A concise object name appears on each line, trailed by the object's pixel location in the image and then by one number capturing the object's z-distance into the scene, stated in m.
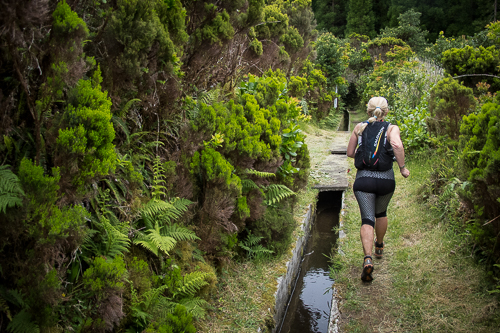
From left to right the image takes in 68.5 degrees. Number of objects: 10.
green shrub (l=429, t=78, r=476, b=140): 6.34
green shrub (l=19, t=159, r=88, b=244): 1.86
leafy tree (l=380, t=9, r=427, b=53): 29.34
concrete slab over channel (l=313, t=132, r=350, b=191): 7.96
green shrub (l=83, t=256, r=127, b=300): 2.20
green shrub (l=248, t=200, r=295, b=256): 4.66
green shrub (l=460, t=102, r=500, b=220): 3.58
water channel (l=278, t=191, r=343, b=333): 4.40
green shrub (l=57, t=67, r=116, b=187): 2.05
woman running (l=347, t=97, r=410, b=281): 4.39
